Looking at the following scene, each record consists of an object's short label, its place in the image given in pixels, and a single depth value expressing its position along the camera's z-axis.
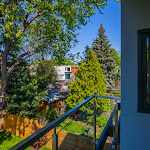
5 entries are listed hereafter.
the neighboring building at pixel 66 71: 25.52
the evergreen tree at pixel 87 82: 8.75
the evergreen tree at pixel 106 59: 14.70
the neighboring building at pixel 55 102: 10.76
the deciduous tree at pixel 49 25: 6.56
